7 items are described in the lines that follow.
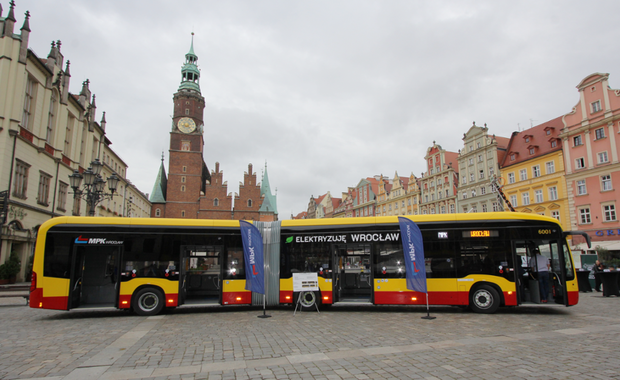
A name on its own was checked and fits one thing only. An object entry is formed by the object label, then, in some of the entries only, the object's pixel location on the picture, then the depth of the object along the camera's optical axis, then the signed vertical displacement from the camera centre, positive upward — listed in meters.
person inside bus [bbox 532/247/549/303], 11.04 -0.52
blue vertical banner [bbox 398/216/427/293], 10.53 +0.04
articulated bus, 10.94 -0.16
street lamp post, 15.75 +3.19
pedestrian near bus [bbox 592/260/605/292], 17.56 -0.82
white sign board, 11.44 -0.75
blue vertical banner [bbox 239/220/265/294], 11.01 -0.04
